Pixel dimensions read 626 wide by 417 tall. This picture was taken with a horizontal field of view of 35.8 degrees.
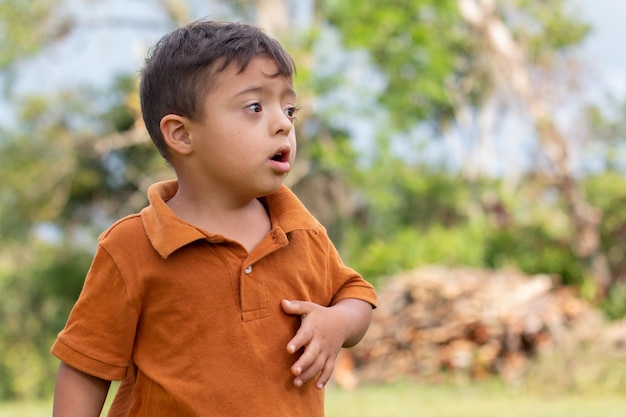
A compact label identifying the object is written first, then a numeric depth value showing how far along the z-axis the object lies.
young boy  2.30
